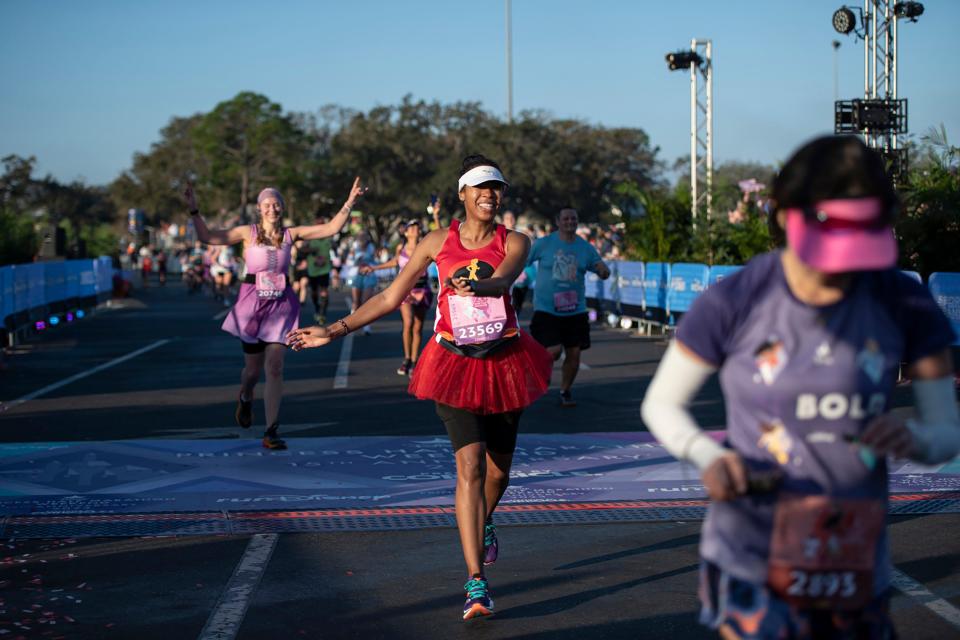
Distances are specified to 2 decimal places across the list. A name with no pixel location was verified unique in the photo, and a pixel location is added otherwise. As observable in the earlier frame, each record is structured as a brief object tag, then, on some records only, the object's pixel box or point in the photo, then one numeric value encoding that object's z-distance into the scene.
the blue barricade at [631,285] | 24.05
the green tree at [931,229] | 16.28
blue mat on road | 8.09
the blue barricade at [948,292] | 13.64
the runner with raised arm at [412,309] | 14.89
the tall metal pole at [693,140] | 26.44
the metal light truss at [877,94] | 22.70
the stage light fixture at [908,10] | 22.83
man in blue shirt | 12.05
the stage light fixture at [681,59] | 27.09
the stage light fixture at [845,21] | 23.19
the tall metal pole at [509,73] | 74.19
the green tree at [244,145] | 84.25
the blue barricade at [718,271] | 19.22
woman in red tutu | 5.58
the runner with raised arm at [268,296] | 9.80
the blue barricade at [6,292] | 19.72
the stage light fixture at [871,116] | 22.61
